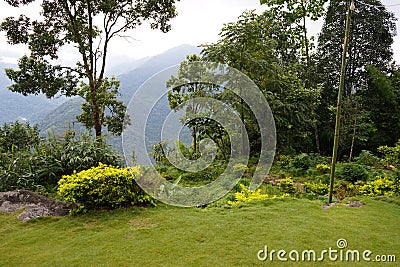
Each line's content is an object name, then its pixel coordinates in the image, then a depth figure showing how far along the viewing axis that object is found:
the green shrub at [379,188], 5.66
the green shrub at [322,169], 8.47
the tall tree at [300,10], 13.19
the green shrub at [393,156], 5.41
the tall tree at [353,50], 13.03
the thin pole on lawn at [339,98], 4.32
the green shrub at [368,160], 9.67
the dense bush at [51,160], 6.40
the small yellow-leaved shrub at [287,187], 6.61
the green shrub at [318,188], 6.43
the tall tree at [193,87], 8.04
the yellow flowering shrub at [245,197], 5.04
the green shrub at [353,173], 7.35
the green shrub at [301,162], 9.09
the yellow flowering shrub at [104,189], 4.39
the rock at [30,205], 4.63
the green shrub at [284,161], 9.76
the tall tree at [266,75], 8.75
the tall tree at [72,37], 9.09
